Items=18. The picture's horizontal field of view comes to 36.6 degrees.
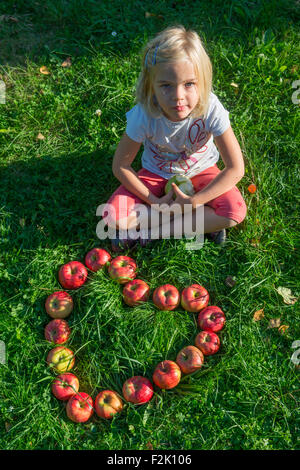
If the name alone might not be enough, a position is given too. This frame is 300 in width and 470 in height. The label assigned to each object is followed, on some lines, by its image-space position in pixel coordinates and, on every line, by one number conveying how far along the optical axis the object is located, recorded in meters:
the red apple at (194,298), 3.10
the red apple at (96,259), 3.28
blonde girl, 2.55
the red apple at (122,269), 3.20
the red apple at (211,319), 3.05
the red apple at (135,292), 3.14
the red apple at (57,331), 3.07
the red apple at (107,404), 2.81
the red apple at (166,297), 3.10
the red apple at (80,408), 2.80
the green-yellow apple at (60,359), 2.98
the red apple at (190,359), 2.90
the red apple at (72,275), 3.22
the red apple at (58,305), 3.14
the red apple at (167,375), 2.83
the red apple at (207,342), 2.97
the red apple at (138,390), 2.82
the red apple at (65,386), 2.88
